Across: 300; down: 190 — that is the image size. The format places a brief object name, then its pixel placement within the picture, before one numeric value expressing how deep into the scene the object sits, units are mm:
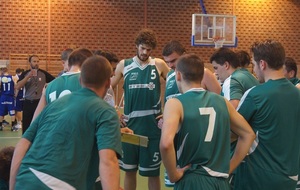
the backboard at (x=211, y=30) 16656
